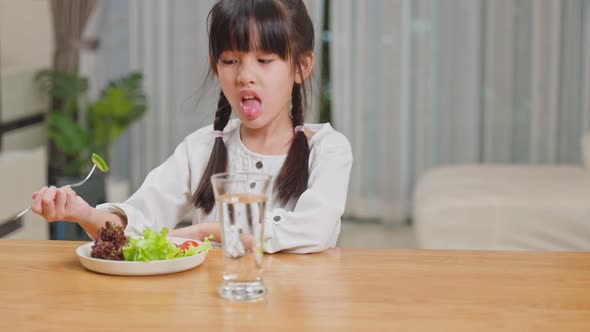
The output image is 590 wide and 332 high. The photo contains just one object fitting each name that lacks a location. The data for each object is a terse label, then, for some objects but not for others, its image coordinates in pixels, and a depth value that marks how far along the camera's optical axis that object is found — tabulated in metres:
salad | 1.60
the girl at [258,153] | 1.79
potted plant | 5.38
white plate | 1.57
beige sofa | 3.77
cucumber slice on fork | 1.65
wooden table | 1.40
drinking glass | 1.45
